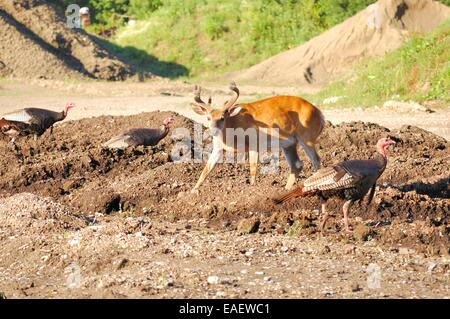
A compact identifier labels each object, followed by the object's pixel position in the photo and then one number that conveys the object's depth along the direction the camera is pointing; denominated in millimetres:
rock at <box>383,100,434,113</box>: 20656
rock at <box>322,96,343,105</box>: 22970
